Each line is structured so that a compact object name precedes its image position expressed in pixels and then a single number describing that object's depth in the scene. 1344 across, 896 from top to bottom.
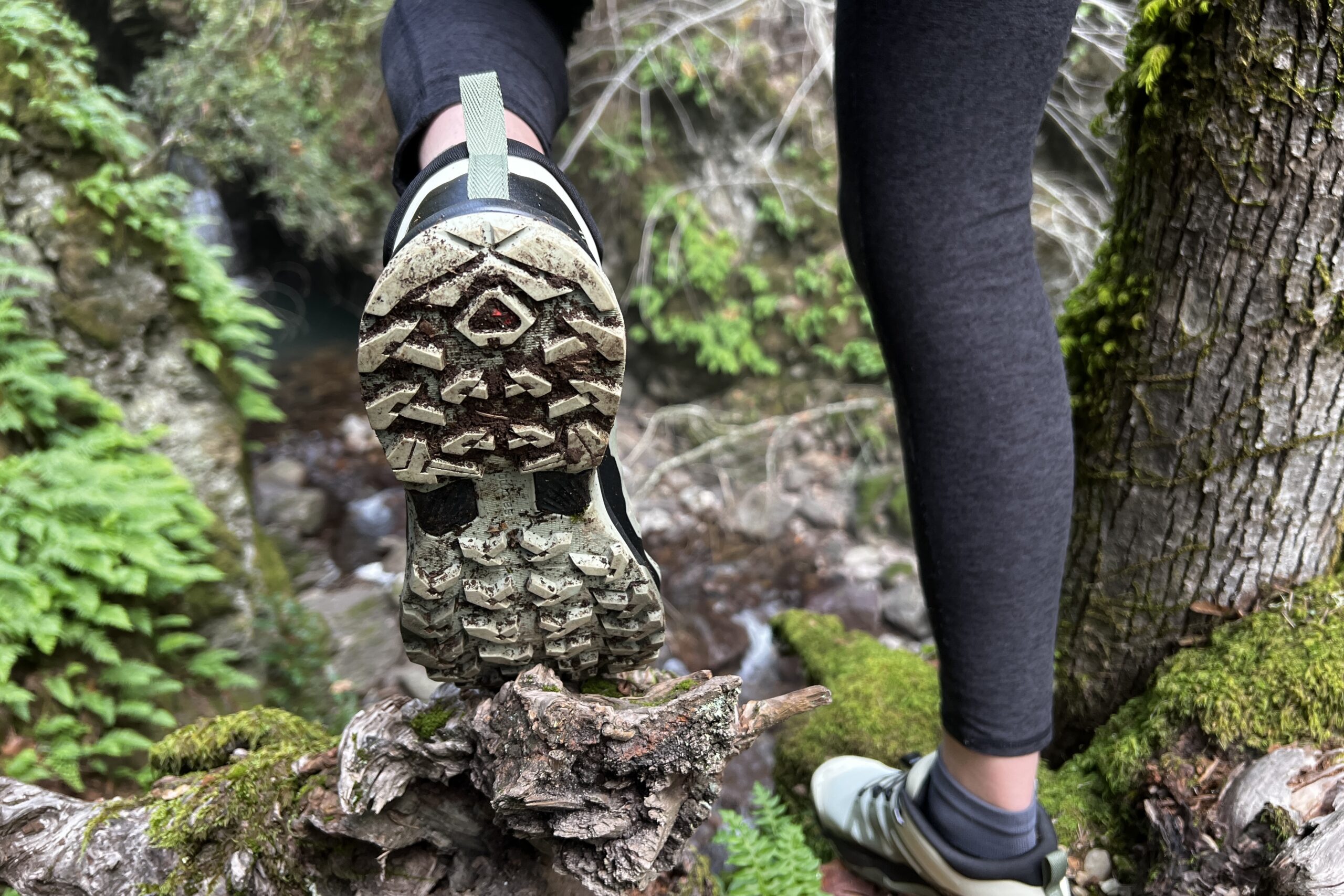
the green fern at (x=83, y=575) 0.67
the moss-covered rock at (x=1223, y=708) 0.45
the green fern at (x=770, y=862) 0.47
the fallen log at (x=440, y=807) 0.36
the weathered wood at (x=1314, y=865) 0.39
